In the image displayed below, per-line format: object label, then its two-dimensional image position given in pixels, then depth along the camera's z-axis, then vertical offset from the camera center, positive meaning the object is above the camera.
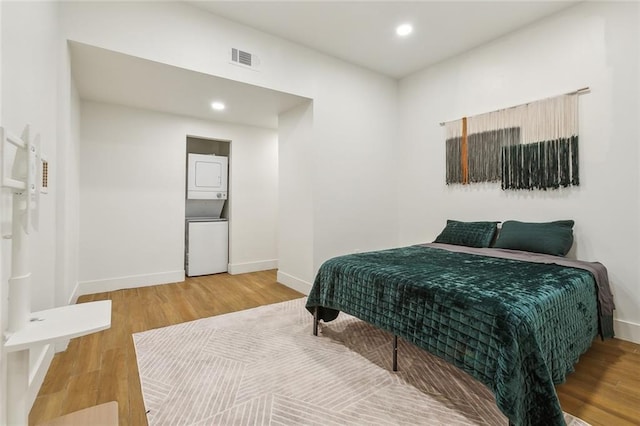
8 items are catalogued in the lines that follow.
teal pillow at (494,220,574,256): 2.62 -0.21
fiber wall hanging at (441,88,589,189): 2.79 +0.75
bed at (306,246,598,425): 1.27 -0.56
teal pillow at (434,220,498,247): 3.10 -0.21
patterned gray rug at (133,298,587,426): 1.52 -1.04
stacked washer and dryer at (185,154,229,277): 4.42 -0.16
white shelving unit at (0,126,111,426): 1.06 -0.43
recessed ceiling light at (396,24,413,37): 3.12 +2.02
